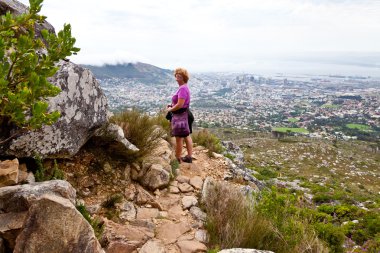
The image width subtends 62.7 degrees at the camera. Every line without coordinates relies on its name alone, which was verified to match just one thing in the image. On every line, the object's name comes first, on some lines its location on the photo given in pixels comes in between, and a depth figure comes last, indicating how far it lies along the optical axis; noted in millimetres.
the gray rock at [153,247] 3818
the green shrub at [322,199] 18322
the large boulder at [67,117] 4027
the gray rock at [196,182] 6230
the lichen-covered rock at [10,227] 2873
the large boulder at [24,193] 3033
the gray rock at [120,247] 3604
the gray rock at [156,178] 5659
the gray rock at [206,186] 5564
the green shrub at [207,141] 9430
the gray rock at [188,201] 5375
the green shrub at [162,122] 8961
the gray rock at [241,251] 3485
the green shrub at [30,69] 2453
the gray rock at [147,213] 4789
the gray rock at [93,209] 4332
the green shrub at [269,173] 29161
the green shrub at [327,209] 12707
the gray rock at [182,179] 6336
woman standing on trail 6807
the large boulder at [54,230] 2711
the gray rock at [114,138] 5434
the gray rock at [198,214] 5018
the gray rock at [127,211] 4605
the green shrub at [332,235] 5465
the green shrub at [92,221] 3730
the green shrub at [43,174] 3977
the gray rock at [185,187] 5977
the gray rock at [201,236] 4371
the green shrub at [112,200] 4672
